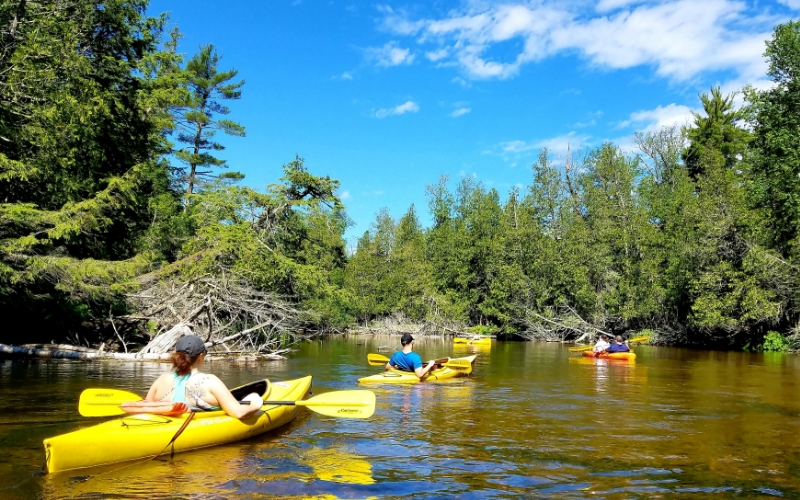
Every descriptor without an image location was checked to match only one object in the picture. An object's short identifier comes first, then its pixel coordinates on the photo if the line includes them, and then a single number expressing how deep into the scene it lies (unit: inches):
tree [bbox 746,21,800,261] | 894.4
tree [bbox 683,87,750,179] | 1533.0
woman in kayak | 218.2
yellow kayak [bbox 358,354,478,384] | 418.6
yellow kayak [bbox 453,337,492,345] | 1031.2
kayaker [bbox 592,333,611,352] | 707.2
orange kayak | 663.1
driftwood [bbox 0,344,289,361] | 521.3
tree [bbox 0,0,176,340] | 452.4
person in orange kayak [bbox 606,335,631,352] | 684.7
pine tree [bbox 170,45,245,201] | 1278.3
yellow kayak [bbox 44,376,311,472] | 183.2
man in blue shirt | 433.4
